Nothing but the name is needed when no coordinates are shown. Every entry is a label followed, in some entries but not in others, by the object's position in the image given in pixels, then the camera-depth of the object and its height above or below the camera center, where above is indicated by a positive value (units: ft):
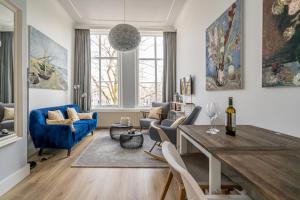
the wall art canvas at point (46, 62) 12.94 +2.62
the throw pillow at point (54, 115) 13.47 -1.14
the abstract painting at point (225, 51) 8.23 +2.21
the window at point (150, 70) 23.11 +3.22
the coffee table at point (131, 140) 13.93 -3.02
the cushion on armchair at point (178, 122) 11.50 -1.33
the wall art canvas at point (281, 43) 5.10 +1.51
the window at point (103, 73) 22.85 +2.80
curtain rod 21.49 +7.55
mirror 8.18 +1.08
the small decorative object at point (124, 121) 15.93 -1.77
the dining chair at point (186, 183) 2.53 -1.12
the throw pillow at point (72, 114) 16.65 -1.30
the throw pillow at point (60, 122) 12.47 -1.49
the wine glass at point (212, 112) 6.44 -0.43
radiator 22.08 -2.03
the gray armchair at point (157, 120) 18.45 -1.64
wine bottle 5.65 -0.65
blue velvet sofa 11.97 -2.10
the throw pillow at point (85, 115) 18.07 -1.55
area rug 10.96 -3.50
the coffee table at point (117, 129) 15.56 -2.45
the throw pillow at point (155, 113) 19.51 -1.40
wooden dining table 2.40 -1.01
